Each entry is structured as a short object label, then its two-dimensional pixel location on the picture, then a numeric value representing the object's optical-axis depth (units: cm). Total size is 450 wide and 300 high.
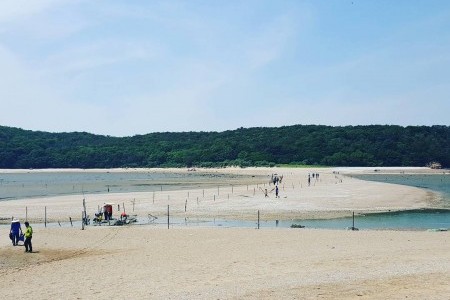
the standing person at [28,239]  2400
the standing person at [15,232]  2583
